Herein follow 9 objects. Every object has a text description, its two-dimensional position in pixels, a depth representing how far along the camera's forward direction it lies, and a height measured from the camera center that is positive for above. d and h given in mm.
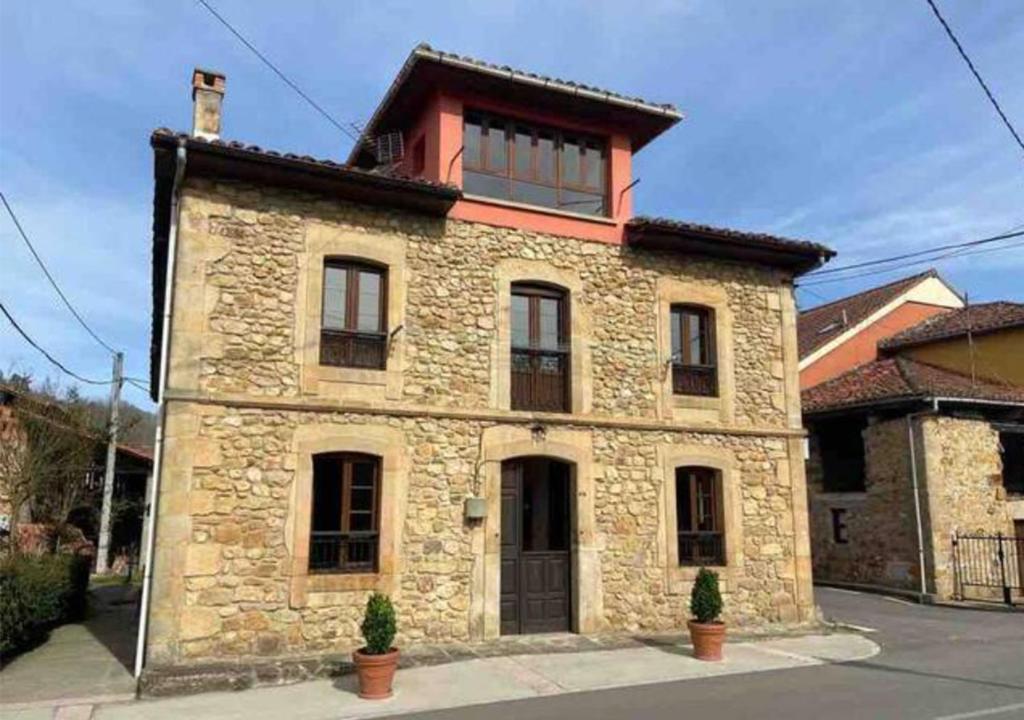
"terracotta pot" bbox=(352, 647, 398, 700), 8406 -1752
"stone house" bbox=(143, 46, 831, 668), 10031 +1731
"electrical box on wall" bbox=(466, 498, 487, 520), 11094 -15
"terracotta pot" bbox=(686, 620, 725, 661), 10312 -1670
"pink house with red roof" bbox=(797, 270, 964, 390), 22328 +5522
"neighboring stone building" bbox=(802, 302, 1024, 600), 17203 +911
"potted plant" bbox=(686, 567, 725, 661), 10328 -1427
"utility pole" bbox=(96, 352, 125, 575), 21719 +593
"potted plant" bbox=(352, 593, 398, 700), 8414 -1547
